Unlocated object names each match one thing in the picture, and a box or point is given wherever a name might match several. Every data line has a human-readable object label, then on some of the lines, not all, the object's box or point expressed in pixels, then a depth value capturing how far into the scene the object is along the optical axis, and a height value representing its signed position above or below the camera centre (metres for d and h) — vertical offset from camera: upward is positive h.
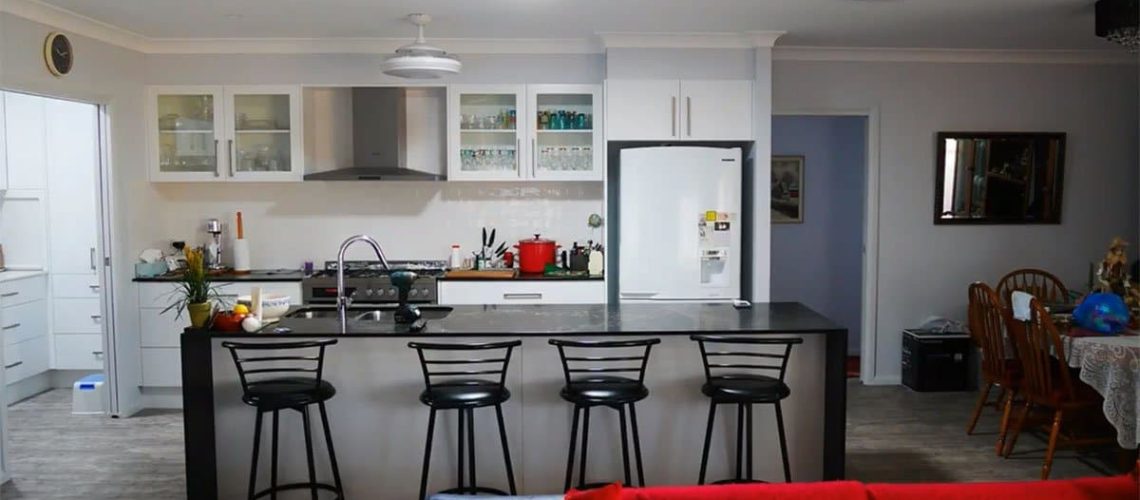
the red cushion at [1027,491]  1.87 -0.64
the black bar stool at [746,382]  3.11 -0.65
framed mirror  5.54 +0.32
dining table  3.49 -0.72
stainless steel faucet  3.38 -0.31
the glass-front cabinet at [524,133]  5.11 +0.59
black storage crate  5.39 -0.95
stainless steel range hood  5.10 +0.60
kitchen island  3.38 -0.87
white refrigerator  4.78 -0.01
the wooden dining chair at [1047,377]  3.78 -0.77
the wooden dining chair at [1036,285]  5.12 -0.43
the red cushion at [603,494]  1.77 -0.61
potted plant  3.30 -0.30
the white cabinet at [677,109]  4.86 +0.71
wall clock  4.18 +0.92
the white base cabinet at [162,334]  5.00 -0.71
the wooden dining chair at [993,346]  4.19 -0.68
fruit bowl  3.56 -0.38
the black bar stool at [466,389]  3.05 -0.66
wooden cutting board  5.01 -0.33
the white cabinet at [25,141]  5.28 +0.56
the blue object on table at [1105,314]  3.84 -0.45
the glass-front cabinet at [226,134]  5.13 +0.58
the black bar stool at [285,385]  3.08 -0.66
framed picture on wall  6.52 +0.27
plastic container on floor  4.93 -1.10
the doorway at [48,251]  5.27 -0.20
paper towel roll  5.30 -0.22
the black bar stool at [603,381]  3.10 -0.65
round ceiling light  3.91 +0.80
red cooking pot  5.25 -0.21
